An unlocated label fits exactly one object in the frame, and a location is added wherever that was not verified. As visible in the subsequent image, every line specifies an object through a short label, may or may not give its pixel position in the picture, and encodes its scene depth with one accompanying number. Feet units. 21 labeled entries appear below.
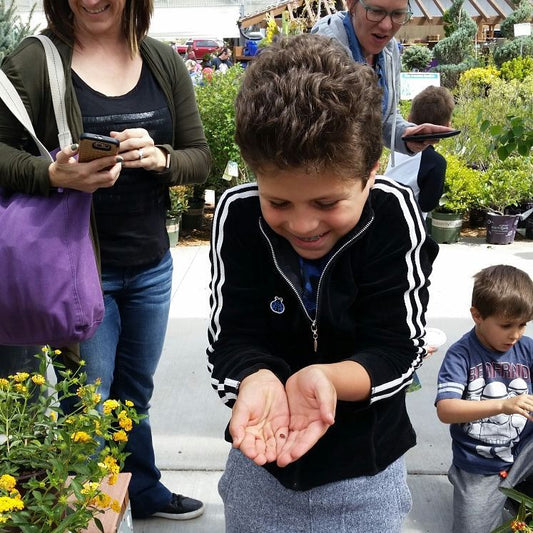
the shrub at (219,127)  23.07
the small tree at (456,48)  57.52
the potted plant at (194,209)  23.09
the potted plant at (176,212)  21.42
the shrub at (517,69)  48.60
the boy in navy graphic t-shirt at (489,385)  7.39
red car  75.58
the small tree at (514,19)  62.49
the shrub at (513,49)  56.03
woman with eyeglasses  7.92
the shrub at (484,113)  25.50
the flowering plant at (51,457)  4.45
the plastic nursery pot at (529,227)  22.45
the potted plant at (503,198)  21.57
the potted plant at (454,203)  21.72
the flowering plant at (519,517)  5.18
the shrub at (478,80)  38.53
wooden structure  67.56
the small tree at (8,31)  10.14
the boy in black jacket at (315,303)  3.37
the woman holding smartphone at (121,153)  5.95
